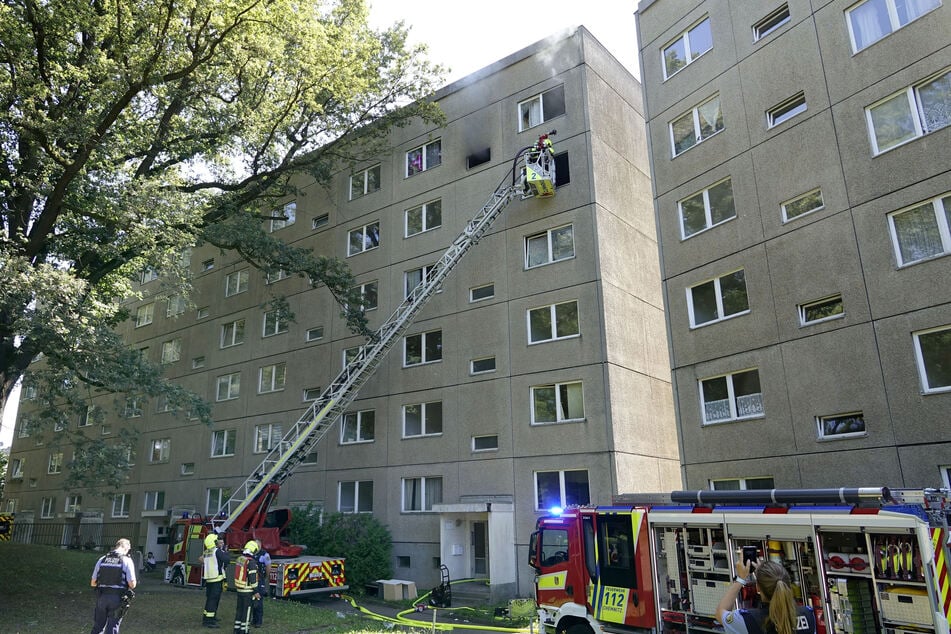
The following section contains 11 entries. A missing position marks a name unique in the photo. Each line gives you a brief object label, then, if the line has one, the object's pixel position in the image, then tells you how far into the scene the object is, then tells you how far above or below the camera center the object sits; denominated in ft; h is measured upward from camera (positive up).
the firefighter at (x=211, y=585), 42.75 -5.40
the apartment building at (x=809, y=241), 39.75 +16.42
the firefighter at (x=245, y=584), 39.73 -5.18
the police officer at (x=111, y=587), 34.78 -4.38
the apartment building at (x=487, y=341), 61.16 +16.19
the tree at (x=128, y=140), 47.37 +30.12
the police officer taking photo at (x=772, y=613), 15.01 -3.04
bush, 65.10 -4.57
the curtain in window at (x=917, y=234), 39.86 +14.62
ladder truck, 61.16 +5.73
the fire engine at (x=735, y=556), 23.09 -3.09
